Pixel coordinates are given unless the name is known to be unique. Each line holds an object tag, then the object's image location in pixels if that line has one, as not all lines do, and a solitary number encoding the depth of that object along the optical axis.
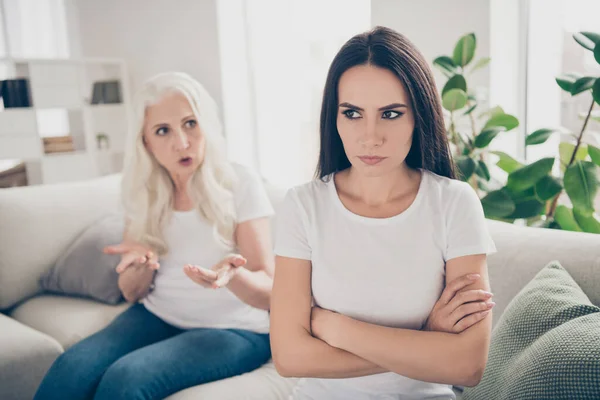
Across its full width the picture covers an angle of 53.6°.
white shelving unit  4.21
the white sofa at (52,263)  1.38
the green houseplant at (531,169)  1.65
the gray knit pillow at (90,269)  2.13
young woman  1.07
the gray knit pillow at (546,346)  0.97
